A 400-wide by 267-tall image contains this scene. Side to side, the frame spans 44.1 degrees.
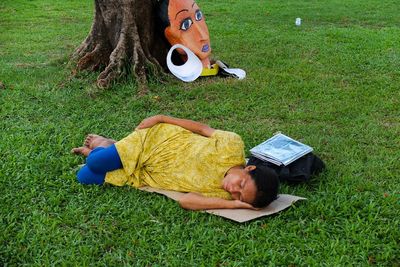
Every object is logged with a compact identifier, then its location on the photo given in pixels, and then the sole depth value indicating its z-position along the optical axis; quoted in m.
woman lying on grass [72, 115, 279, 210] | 3.36
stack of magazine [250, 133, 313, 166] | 3.68
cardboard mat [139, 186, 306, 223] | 3.19
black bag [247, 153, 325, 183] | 3.60
